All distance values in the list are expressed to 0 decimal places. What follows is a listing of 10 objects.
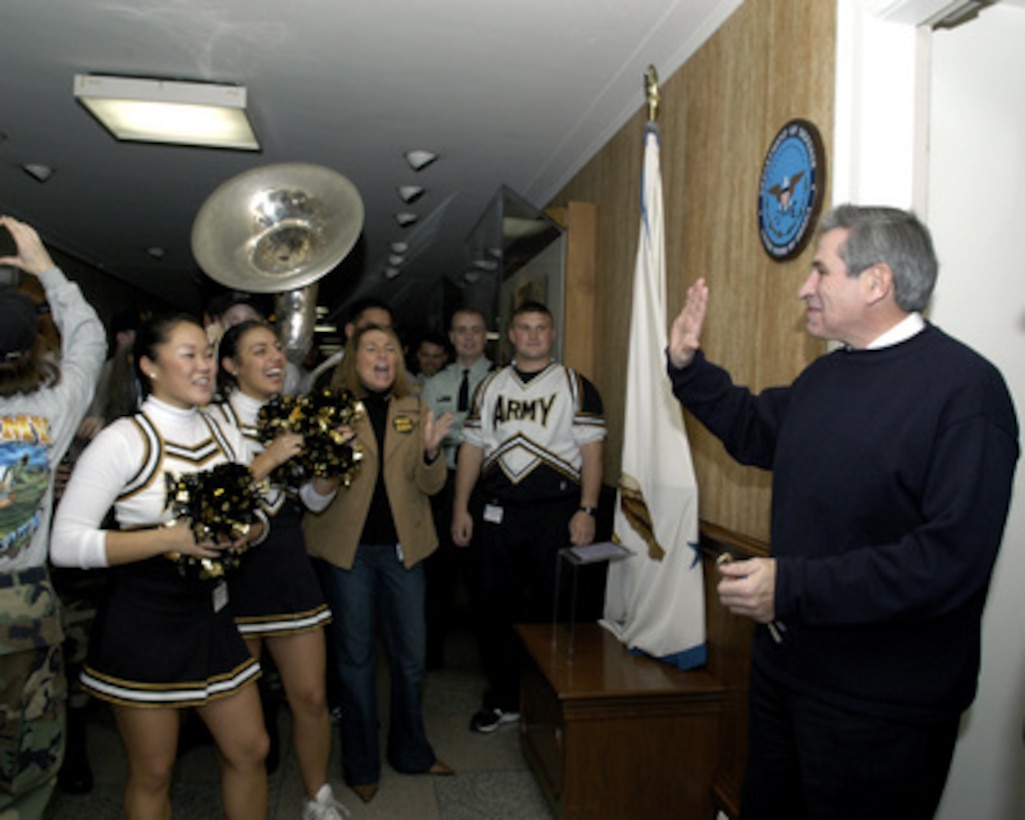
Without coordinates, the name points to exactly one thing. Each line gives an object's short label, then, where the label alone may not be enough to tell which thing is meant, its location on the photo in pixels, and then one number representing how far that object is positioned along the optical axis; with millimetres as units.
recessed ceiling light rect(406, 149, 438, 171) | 4832
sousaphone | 3443
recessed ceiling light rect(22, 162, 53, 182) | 5254
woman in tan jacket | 2801
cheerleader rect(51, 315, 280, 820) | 1902
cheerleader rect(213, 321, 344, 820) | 2422
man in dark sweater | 1442
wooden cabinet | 2541
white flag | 2799
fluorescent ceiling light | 3746
